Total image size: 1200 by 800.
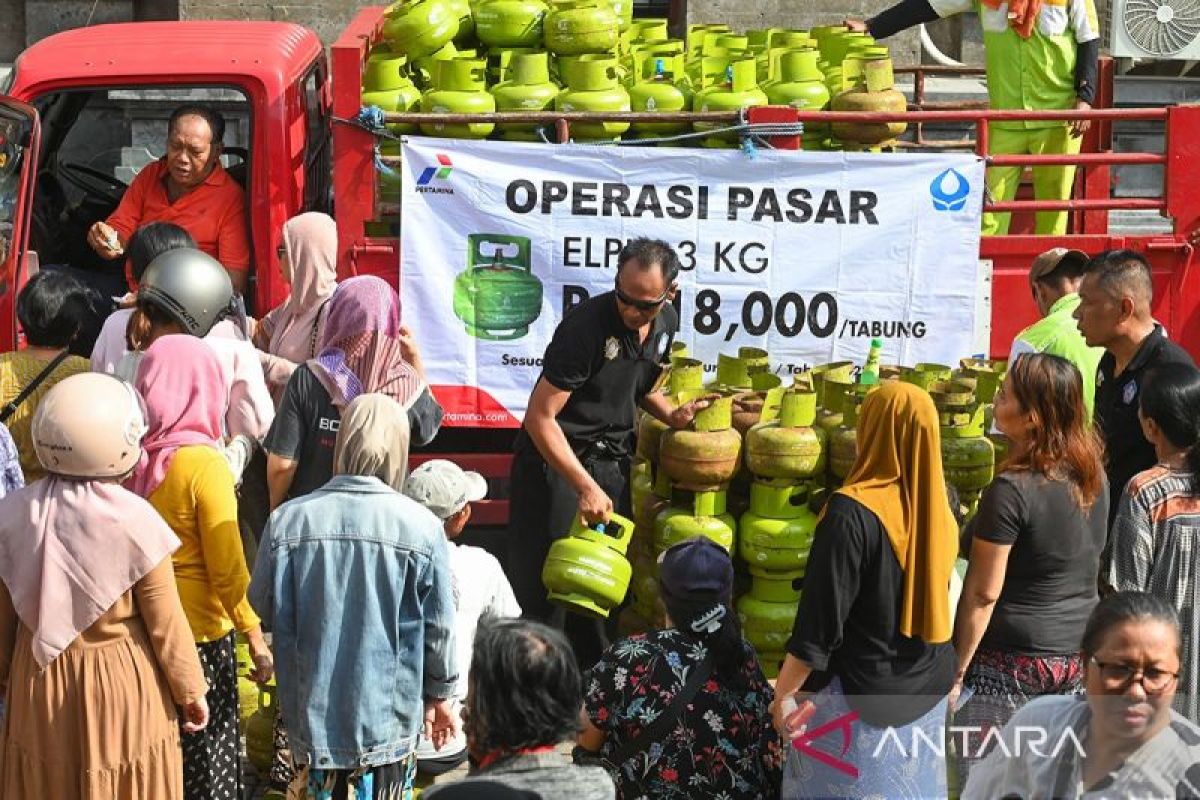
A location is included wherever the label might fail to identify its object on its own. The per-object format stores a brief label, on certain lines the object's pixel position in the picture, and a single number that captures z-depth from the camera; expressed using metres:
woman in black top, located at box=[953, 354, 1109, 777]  4.73
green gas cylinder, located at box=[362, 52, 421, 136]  7.49
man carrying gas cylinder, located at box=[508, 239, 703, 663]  6.15
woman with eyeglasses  3.53
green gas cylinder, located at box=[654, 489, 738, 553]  6.31
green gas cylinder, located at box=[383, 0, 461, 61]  7.86
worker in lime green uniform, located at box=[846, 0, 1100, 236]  8.58
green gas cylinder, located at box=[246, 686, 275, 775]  5.98
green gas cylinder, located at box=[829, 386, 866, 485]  6.37
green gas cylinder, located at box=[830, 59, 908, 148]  7.58
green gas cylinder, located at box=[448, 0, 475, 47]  8.06
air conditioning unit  11.11
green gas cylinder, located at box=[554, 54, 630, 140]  7.47
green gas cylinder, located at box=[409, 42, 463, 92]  7.78
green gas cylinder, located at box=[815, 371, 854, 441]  6.59
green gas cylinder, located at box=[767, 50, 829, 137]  7.61
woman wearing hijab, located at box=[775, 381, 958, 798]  4.34
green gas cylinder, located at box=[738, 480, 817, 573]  6.36
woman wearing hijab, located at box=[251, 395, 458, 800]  4.54
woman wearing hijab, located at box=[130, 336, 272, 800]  4.88
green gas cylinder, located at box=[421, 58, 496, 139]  7.43
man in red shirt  7.31
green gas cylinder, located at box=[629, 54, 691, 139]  7.54
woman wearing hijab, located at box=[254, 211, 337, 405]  6.50
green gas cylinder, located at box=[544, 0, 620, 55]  7.87
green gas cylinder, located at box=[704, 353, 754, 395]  7.12
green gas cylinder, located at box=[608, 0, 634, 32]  8.80
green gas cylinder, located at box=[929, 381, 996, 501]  6.48
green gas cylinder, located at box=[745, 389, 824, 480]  6.33
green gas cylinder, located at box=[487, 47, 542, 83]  7.78
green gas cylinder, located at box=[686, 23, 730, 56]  8.91
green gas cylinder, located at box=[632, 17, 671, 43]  8.97
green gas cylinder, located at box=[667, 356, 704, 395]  6.70
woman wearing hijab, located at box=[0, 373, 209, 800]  4.39
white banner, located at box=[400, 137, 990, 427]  7.37
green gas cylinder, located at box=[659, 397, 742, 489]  6.32
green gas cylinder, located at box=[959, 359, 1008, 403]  6.86
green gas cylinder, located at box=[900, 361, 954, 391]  6.78
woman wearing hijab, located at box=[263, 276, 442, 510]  5.70
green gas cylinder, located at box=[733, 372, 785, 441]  6.59
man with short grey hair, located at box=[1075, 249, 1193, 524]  5.91
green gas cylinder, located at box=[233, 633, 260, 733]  6.15
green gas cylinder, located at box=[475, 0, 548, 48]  8.02
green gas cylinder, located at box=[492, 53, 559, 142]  7.49
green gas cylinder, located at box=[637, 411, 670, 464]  6.61
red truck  7.29
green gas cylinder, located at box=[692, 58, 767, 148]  7.46
